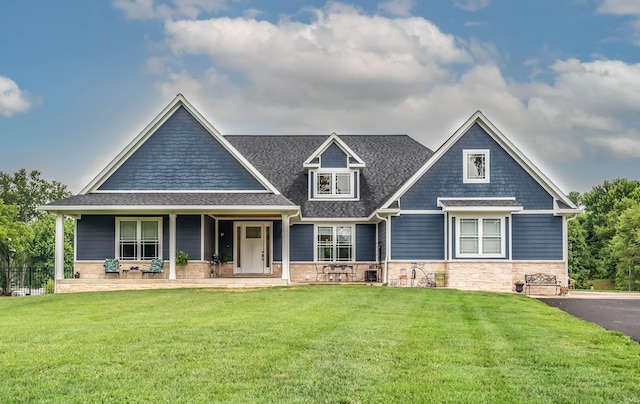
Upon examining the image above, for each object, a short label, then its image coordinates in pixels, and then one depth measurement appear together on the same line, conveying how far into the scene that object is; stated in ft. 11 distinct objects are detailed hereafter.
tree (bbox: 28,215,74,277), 251.19
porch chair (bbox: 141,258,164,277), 93.30
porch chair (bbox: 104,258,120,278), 94.27
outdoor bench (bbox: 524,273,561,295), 95.61
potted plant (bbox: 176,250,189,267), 92.48
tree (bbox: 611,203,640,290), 226.38
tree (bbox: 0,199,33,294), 179.83
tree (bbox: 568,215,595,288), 246.27
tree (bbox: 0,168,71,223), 278.05
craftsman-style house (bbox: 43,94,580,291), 93.81
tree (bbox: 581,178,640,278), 257.75
